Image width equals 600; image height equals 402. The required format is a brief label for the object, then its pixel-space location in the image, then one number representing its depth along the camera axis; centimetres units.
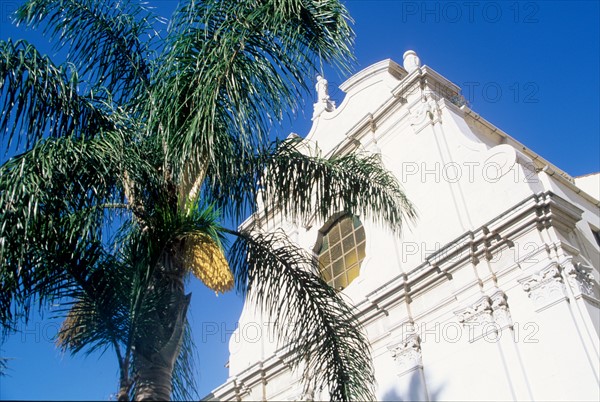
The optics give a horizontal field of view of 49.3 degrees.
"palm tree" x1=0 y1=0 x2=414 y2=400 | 646
